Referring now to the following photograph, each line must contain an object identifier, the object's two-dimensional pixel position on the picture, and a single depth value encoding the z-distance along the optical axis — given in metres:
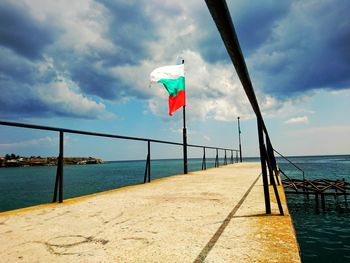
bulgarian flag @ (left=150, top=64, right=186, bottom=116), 9.82
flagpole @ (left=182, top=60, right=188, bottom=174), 9.57
